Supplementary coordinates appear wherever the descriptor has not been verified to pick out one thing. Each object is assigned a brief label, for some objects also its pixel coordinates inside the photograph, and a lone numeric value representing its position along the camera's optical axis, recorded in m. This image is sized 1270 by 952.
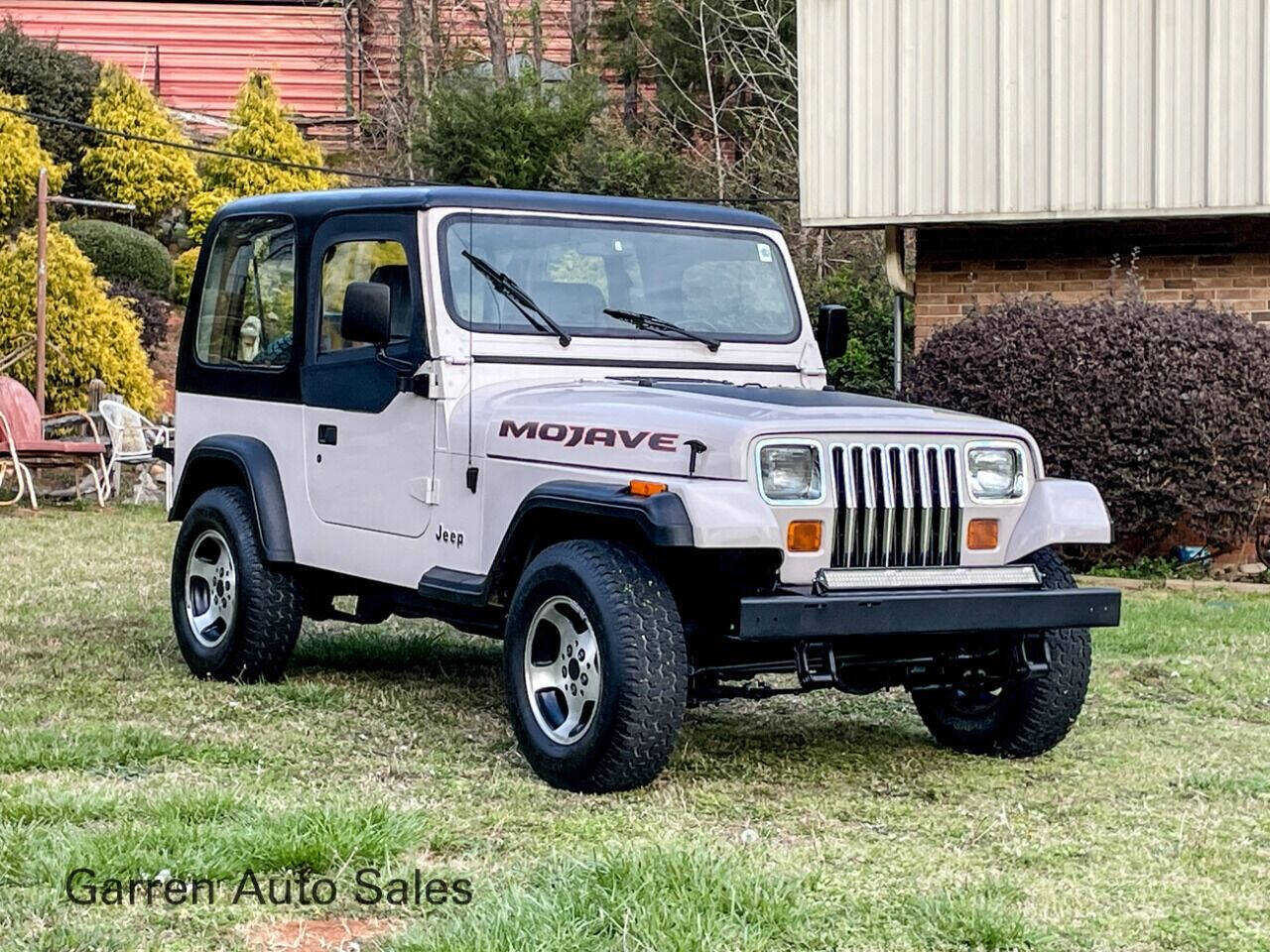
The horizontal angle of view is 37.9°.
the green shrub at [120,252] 24.28
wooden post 17.72
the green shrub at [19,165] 24.94
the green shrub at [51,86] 26.97
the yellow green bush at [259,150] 26.53
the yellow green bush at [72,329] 19.55
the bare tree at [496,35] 28.73
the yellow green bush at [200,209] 26.25
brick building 12.95
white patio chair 16.92
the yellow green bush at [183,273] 25.52
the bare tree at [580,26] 30.02
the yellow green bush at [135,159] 26.48
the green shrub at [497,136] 23.73
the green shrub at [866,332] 17.80
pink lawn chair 15.82
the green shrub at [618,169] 22.97
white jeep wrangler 5.52
